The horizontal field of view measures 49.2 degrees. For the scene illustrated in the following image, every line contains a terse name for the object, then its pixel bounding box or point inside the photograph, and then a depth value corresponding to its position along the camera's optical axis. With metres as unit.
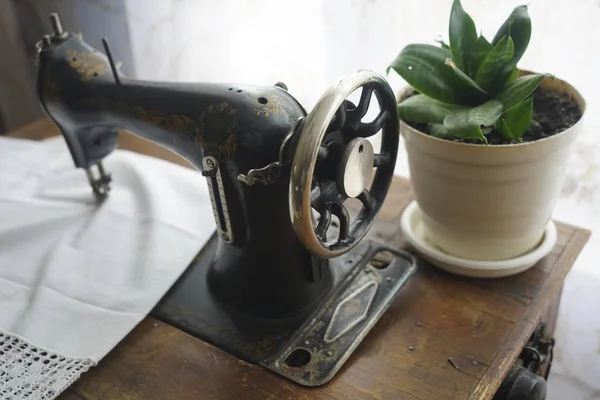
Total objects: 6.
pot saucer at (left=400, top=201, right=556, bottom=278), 0.83
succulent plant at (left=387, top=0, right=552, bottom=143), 0.74
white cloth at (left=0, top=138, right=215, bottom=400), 0.75
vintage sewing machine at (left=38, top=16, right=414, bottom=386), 0.67
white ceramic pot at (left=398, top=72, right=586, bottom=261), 0.74
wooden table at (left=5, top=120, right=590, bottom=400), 0.70
